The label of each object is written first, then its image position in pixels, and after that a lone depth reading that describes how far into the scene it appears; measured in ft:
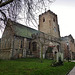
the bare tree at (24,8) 23.06
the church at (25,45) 78.48
